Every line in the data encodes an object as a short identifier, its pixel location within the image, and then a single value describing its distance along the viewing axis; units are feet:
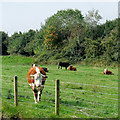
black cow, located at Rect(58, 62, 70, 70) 95.74
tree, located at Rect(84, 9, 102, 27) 126.72
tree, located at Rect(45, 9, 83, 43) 134.62
